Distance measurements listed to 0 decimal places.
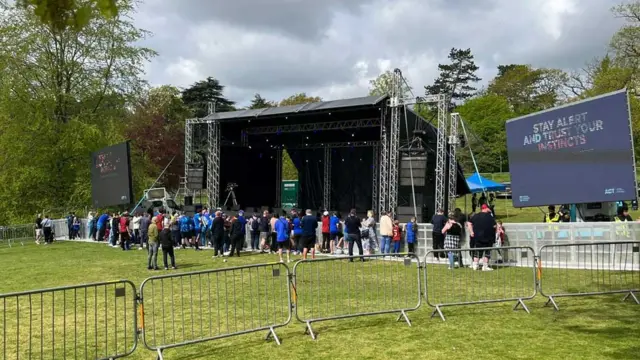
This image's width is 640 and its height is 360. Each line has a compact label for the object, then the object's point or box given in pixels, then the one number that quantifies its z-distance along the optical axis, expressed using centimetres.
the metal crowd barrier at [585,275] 886
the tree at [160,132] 4776
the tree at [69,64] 2928
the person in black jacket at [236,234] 1550
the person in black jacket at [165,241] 1311
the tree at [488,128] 5256
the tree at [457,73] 7431
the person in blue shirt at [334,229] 1639
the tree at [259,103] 6524
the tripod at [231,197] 2612
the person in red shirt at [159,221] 1371
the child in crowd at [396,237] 1526
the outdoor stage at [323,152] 2023
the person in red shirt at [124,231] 1873
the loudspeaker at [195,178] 2553
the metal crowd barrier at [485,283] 816
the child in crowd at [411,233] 1504
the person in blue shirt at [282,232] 1505
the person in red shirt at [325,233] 1662
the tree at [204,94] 5591
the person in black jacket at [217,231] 1533
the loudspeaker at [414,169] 1884
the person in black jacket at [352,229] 1474
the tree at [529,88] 5934
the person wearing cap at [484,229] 1196
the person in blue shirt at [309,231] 1447
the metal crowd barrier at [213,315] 644
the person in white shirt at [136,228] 1981
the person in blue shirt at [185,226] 1838
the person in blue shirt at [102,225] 2302
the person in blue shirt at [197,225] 1842
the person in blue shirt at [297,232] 1549
